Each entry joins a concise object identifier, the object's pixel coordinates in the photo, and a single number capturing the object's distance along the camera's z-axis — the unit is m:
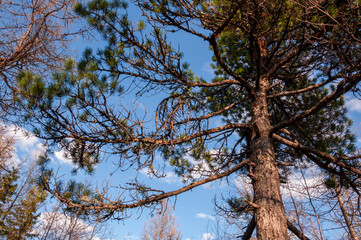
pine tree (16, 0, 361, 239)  2.65
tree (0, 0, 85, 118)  4.02
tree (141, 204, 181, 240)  13.79
